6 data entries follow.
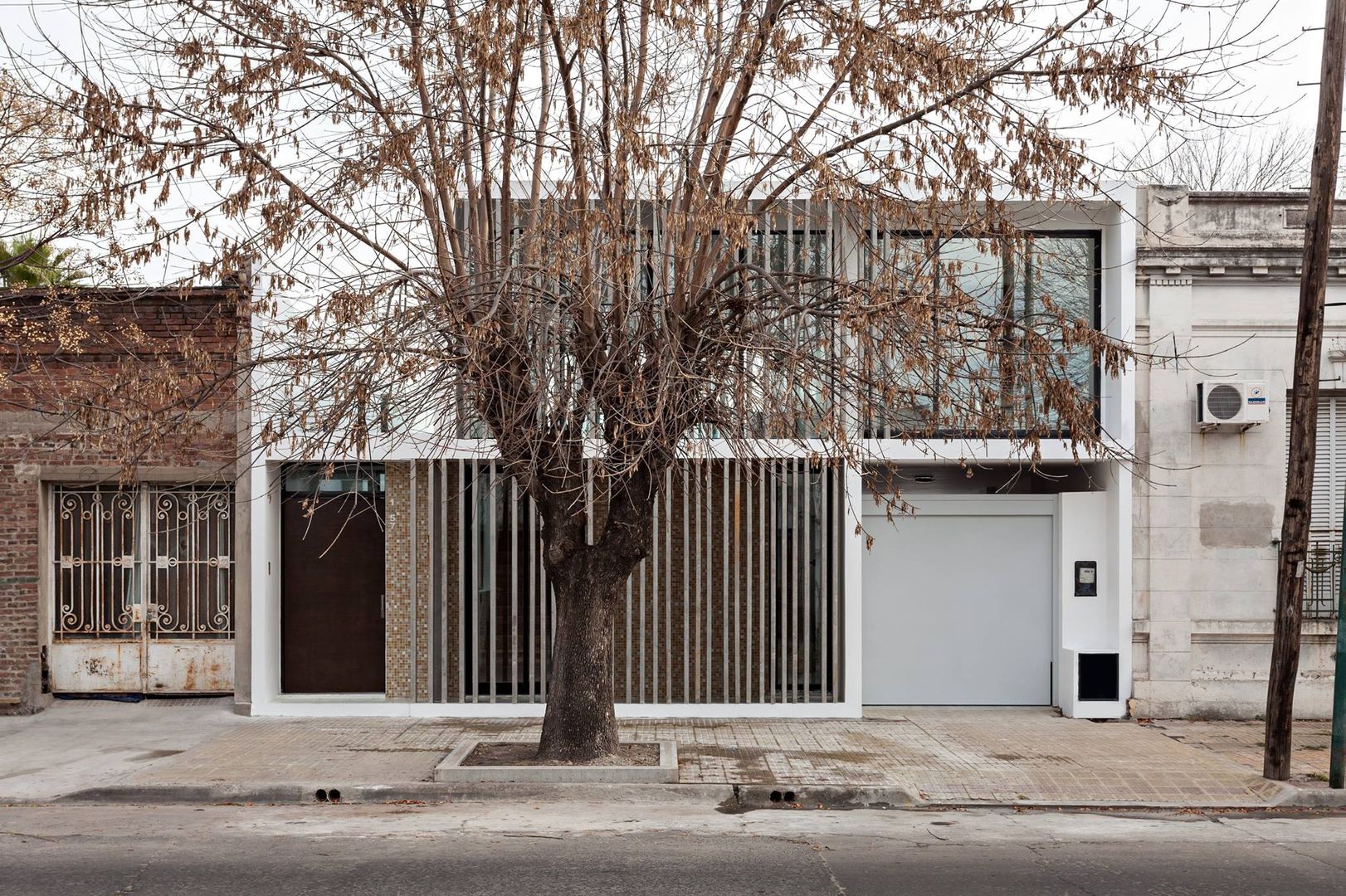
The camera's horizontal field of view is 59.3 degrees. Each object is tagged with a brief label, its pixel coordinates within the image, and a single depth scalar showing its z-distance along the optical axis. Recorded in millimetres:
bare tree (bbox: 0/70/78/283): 10906
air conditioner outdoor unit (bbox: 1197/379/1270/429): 12359
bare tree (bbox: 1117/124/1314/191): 26938
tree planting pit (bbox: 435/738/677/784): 9422
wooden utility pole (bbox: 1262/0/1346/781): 9578
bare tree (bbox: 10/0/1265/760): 8430
